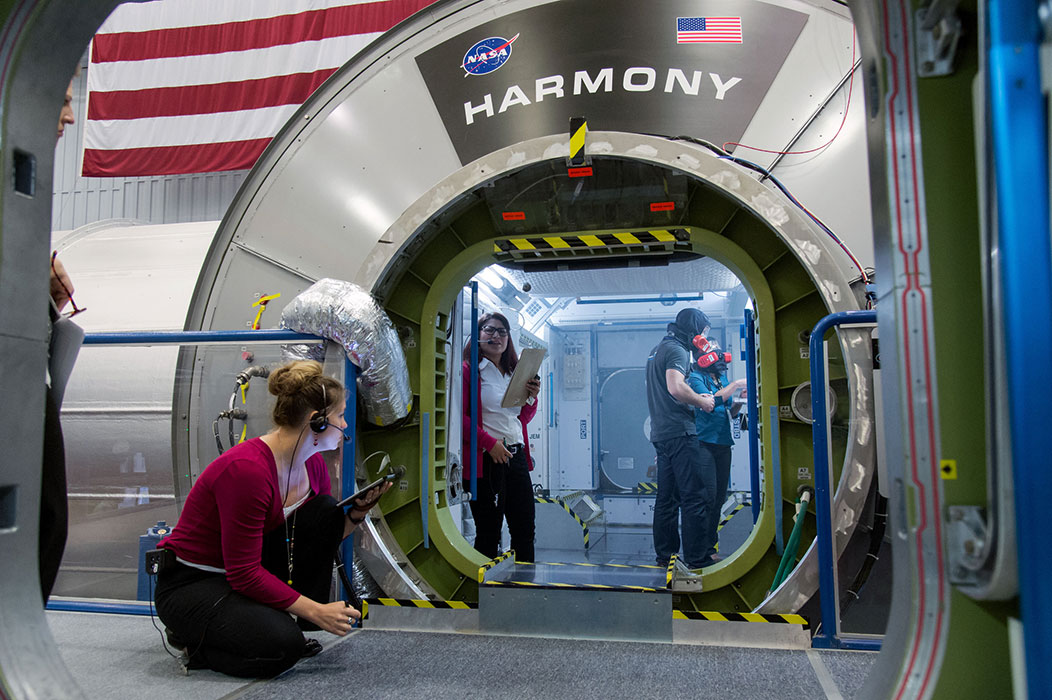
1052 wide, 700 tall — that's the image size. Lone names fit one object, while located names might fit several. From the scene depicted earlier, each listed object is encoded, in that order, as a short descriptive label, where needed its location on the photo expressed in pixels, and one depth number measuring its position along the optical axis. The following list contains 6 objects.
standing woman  4.42
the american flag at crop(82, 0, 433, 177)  5.70
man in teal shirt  5.12
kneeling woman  2.29
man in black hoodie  4.70
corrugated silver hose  3.00
